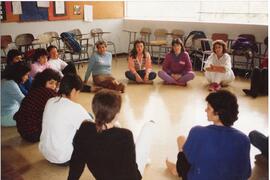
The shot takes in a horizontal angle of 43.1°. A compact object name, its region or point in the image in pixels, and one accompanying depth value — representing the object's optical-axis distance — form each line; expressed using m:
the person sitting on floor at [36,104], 2.85
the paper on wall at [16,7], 6.32
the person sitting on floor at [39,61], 4.48
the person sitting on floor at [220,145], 1.76
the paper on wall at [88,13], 7.41
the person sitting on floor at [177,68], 5.20
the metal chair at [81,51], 6.51
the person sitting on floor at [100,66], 5.00
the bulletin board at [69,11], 6.41
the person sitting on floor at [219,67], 4.99
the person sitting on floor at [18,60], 3.86
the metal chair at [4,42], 5.93
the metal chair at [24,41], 6.19
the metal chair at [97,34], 7.43
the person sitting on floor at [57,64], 4.76
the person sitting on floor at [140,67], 5.27
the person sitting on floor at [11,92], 3.34
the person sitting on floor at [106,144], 1.78
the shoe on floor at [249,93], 4.48
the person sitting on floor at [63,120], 2.32
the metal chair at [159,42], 7.00
